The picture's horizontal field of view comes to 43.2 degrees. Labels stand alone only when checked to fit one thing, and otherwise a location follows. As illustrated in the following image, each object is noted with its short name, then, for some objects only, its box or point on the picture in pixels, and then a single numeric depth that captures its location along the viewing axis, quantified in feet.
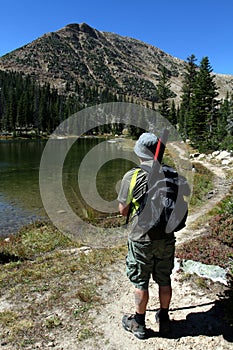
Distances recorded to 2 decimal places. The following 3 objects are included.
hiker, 14.19
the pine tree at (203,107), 152.78
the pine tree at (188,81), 209.46
